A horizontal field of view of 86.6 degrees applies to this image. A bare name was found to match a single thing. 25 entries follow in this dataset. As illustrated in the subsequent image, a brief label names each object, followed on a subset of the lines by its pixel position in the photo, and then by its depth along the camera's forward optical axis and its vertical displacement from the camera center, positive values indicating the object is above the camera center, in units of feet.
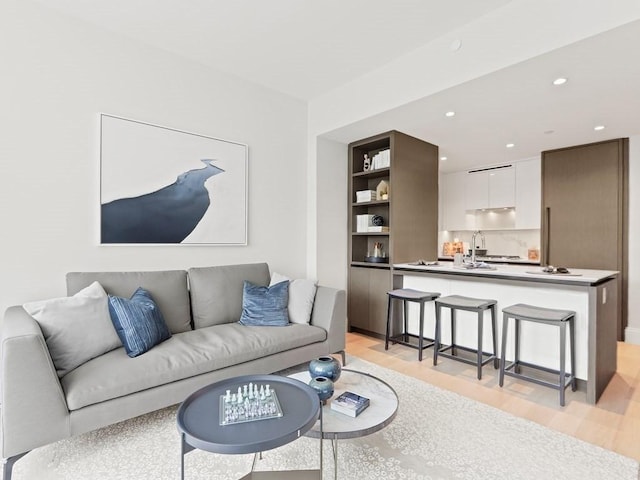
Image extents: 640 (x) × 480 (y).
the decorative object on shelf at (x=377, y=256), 13.38 -0.56
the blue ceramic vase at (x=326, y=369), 5.77 -2.18
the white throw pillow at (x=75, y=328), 6.12 -1.68
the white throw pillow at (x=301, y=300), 9.75 -1.70
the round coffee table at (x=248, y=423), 3.93 -2.33
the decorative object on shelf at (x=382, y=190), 13.25 +2.03
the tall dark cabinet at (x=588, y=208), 13.21 +1.51
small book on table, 5.18 -2.54
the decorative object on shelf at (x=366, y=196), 13.58 +1.86
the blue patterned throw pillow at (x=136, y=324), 6.85 -1.75
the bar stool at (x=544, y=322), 7.95 -2.22
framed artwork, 8.82 +1.56
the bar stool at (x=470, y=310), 9.37 -2.26
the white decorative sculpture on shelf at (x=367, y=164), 14.06 +3.24
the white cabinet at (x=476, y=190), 18.58 +2.96
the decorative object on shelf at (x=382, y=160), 12.76 +3.18
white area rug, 5.42 -3.68
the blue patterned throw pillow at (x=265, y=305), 9.26 -1.79
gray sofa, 5.17 -2.36
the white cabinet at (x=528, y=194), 16.37 +2.44
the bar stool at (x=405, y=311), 10.78 -2.37
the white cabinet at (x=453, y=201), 19.72 +2.47
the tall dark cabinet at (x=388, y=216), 12.66 +1.04
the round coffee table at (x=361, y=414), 4.68 -2.61
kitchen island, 8.16 -1.63
